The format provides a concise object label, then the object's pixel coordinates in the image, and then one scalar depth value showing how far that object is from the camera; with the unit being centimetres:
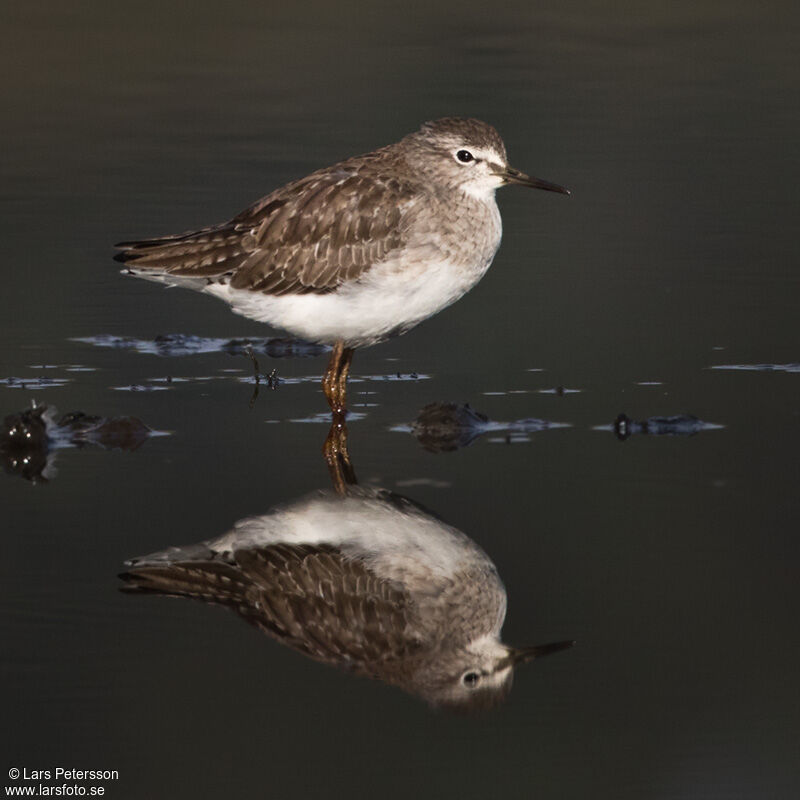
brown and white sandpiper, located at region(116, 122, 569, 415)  1024
